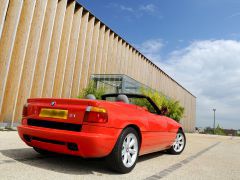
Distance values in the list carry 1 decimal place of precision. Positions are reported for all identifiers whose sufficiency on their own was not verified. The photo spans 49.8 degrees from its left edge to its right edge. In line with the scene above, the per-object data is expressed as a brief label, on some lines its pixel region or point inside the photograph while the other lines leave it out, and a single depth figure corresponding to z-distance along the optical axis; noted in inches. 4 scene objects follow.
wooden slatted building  426.0
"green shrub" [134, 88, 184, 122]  604.5
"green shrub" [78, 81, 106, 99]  524.5
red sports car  139.6
